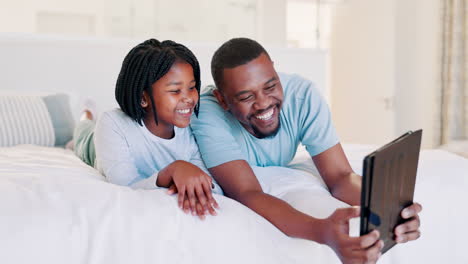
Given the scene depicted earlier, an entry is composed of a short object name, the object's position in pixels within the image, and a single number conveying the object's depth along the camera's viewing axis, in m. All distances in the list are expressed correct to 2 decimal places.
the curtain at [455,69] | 3.19
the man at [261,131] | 1.11
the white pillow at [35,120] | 1.96
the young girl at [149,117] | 1.21
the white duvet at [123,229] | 0.82
